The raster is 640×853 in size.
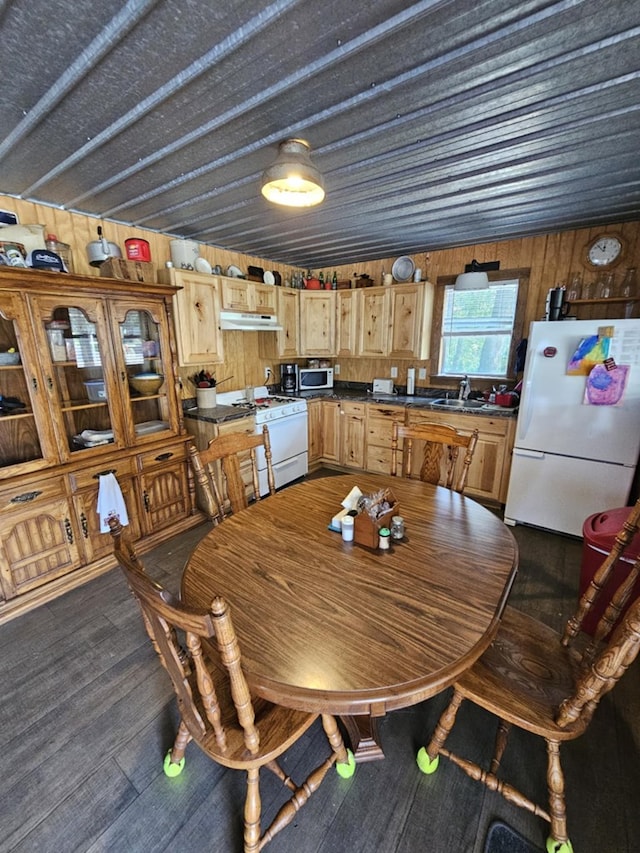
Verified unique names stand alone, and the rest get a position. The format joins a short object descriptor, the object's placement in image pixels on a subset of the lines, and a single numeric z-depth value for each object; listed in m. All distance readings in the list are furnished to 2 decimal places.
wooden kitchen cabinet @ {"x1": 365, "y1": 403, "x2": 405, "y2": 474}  3.75
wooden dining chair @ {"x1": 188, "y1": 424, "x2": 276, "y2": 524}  1.74
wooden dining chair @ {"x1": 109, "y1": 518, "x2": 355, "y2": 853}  0.73
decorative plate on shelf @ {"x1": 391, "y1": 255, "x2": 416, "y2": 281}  3.85
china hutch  2.06
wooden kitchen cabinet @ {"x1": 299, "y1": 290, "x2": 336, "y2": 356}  4.08
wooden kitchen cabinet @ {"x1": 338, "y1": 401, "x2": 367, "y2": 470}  3.98
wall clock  2.86
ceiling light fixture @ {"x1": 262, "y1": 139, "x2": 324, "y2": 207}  1.45
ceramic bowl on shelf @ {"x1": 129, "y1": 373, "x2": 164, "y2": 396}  2.68
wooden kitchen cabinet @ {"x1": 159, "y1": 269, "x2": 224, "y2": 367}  2.86
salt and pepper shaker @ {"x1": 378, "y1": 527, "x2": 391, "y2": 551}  1.37
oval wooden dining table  0.84
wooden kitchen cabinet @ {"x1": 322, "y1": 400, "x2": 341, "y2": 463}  4.17
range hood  3.21
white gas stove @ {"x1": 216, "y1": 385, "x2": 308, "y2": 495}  3.46
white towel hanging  2.37
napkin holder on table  1.37
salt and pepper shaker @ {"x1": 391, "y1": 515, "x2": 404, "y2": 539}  1.42
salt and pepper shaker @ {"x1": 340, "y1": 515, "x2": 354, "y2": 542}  1.41
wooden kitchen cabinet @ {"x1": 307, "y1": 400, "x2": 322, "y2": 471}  4.12
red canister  2.61
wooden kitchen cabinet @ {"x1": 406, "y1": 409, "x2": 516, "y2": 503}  3.11
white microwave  4.38
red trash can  1.70
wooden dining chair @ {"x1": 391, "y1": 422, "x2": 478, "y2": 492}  1.95
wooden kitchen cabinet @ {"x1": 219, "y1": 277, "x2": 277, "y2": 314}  3.21
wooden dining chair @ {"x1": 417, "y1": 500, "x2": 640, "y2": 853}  0.85
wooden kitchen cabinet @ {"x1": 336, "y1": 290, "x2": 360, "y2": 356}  4.06
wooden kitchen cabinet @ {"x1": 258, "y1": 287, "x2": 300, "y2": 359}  3.85
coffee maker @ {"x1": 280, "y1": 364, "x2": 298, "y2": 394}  4.26
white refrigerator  2.40
